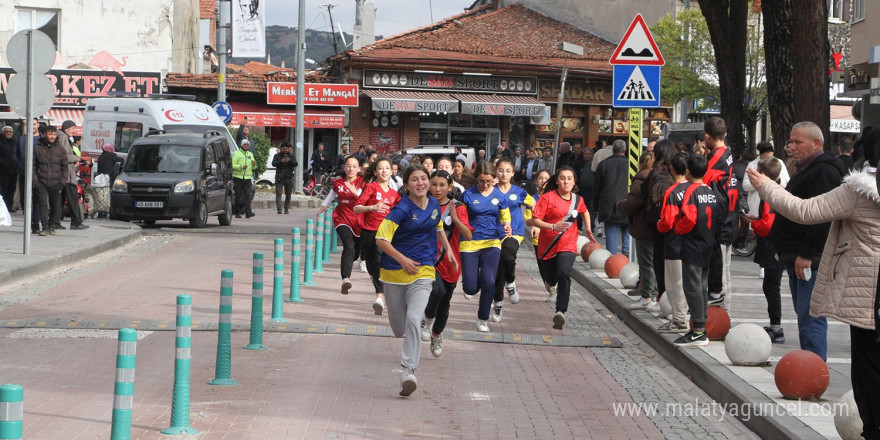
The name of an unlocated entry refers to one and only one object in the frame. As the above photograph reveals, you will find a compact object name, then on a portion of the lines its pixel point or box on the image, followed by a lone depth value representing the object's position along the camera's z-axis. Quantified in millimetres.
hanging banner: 43688
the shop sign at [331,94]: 43562
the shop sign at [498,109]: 45250
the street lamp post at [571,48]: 48625
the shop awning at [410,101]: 43938
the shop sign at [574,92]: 47906
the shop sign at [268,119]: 46875
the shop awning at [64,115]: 42500
